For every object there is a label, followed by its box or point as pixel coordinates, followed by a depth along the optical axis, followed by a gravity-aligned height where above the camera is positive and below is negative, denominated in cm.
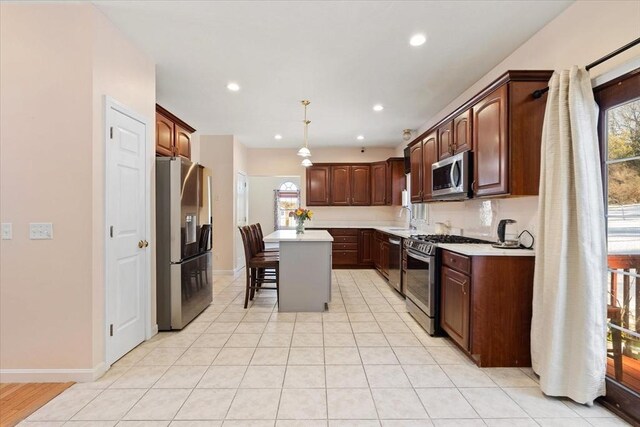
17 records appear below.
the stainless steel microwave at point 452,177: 299 +37
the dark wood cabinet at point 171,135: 335 +91
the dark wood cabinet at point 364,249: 641 -78
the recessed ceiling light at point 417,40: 262 +150
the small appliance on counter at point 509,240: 259 -24
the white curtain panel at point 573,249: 189 -23
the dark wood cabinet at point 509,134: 238 +63
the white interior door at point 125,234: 240 -19
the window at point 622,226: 183 -8
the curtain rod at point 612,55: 163 +90
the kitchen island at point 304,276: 376 -79
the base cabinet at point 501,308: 238 -75
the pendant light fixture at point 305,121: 412 +135
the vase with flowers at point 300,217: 441 -7
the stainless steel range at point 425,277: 299 -68
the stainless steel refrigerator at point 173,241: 309 -30
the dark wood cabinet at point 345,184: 671 +62
